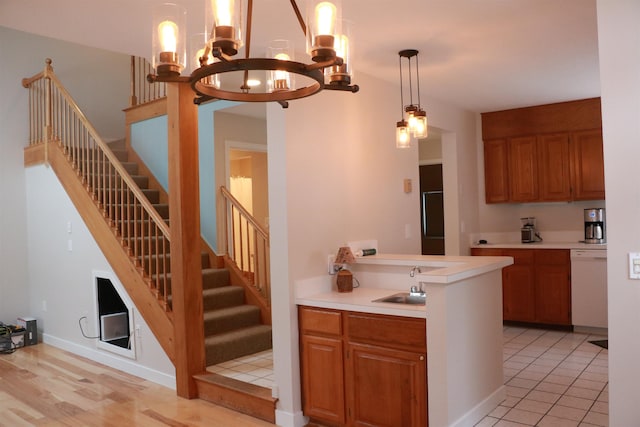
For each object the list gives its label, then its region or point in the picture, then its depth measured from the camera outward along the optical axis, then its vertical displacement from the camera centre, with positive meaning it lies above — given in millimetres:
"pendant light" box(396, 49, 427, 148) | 3707 +657
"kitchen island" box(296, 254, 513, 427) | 2768 -577
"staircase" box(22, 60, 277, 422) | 3945 -394
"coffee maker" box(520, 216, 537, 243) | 6109 -246
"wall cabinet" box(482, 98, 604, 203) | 5664 +664
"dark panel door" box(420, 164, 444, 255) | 7867 +44
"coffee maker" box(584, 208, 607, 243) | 5684 -196
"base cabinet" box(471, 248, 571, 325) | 5555 -858
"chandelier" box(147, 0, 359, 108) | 1425 +514
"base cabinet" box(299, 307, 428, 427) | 2852 -927
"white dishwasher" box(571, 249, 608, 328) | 5328 -854
